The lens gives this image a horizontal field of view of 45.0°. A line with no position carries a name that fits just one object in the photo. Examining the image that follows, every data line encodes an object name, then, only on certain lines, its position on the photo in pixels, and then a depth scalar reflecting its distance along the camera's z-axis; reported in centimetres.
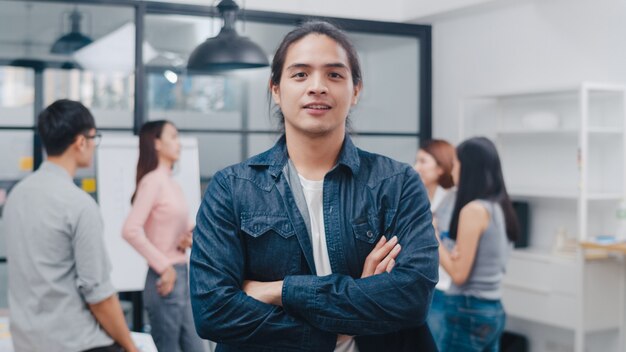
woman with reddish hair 362
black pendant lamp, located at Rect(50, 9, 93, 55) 465
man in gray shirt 217
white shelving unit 428
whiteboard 434
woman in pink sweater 349
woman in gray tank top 292
